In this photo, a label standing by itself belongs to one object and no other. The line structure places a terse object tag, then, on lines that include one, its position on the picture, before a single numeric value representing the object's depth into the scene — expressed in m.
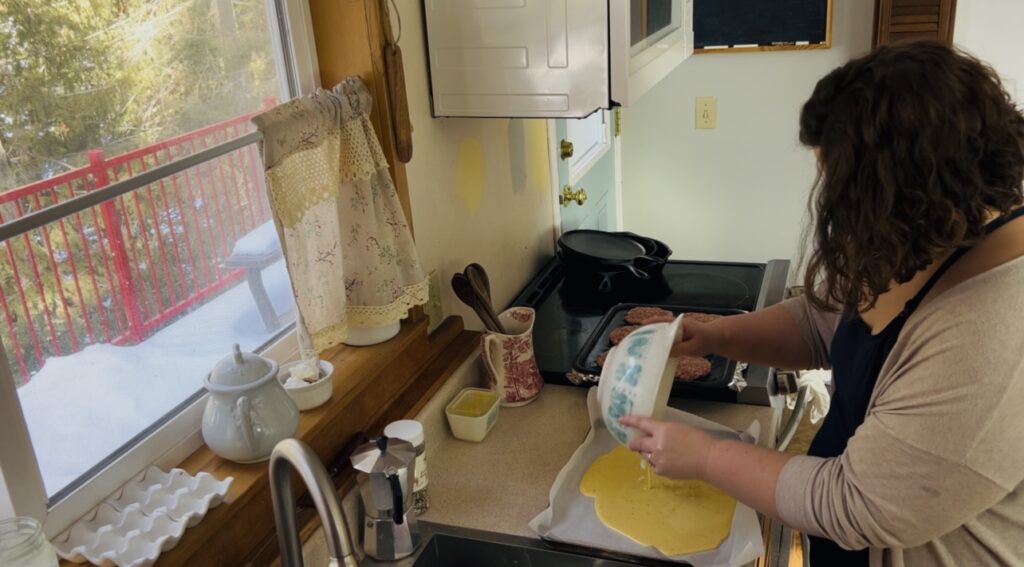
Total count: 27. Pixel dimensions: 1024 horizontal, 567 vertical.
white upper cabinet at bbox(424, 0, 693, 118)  1.44
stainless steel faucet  0.87
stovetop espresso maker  1.19
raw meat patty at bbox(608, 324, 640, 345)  1.80
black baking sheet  1.63
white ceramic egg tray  0.98
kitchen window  0.95
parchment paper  1.22
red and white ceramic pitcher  1.62
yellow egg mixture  1.27
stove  1.85
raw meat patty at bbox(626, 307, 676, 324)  1.86
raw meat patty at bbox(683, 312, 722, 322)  1.79
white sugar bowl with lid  1.13
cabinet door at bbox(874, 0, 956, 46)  2.91
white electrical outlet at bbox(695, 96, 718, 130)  3.33
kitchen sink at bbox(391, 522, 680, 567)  1.26
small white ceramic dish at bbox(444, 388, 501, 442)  1.53
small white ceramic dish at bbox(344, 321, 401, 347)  1.49
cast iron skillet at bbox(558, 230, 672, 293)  2.08
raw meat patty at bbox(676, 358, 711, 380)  1.65
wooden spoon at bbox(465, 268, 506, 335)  1.66
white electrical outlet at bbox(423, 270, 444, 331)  1.67
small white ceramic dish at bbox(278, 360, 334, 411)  1.29
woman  0.92
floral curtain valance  1.23
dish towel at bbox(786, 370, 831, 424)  2.02
